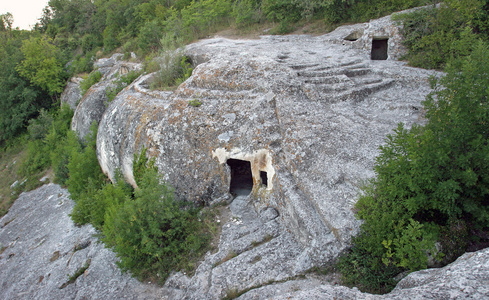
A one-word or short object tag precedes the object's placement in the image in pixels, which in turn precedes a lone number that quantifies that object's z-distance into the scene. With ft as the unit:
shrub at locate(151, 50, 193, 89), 37.89
